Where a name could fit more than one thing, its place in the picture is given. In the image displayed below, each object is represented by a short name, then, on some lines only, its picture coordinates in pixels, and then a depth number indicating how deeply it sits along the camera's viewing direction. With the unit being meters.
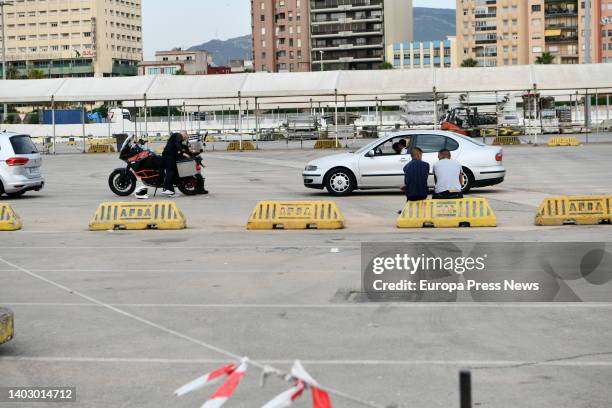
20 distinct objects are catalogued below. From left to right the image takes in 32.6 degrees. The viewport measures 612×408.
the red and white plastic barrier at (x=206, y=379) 4.52
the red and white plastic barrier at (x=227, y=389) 4.43
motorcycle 24.39
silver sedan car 23.36
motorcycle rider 24.06
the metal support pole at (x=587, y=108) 49.90
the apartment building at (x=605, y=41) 139.88
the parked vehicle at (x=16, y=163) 24.22
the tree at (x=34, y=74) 150.98
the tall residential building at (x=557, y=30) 149.25
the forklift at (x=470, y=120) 55.91
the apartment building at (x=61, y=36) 178.12
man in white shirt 17.95
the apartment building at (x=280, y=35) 153.88
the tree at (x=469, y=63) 146.38
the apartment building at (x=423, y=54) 163.25
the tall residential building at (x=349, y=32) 148.88
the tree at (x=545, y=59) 138.68
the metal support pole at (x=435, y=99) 46.44
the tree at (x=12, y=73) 152.75
